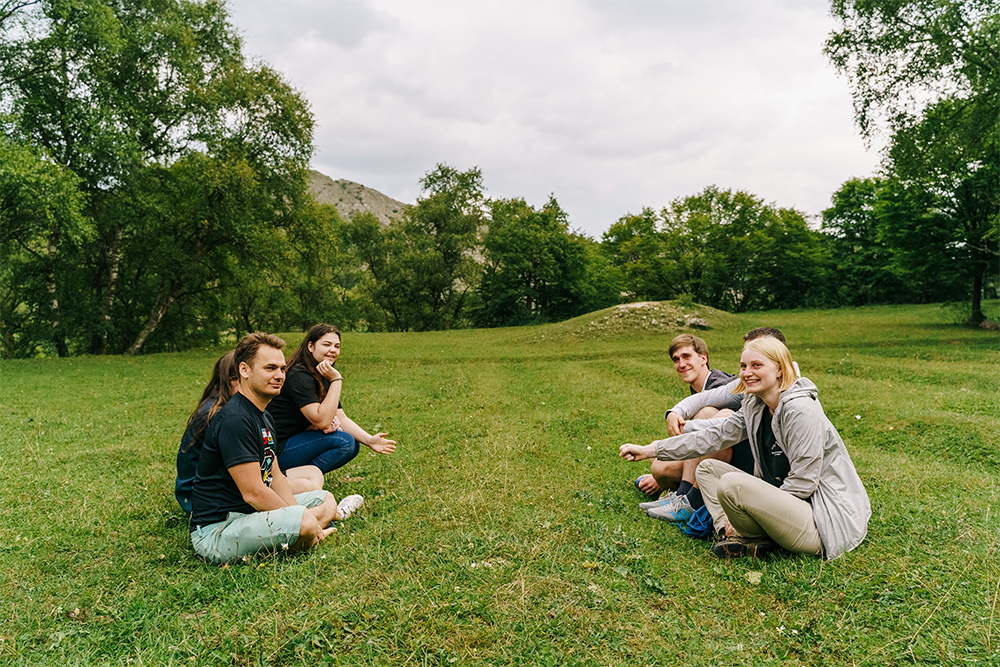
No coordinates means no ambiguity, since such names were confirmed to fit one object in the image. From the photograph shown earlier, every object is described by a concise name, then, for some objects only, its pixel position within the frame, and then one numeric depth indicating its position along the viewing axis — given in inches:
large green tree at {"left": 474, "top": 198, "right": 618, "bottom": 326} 2138.3
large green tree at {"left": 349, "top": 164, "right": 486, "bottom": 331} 2162.6
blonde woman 169.0
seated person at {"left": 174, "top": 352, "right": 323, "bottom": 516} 181.0
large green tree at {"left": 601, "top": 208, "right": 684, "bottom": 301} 2119.8
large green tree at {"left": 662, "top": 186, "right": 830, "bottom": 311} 2059.5
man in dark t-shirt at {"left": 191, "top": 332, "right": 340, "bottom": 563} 169.0
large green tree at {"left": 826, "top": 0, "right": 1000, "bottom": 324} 815.7
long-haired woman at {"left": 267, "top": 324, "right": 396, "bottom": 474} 245.4
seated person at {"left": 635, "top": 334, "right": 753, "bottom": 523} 217.8
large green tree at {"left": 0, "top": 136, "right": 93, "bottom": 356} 713.0
